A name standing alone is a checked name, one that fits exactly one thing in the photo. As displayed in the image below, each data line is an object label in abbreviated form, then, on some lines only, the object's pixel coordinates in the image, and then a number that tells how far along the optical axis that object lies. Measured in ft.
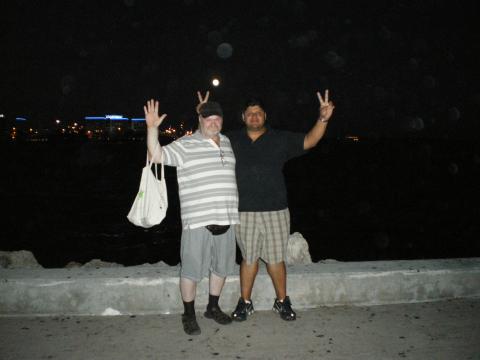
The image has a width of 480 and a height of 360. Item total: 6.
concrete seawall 12.17
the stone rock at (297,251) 17.24
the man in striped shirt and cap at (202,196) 11.09
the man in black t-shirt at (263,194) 12.04
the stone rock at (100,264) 18.37
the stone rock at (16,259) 18.36
